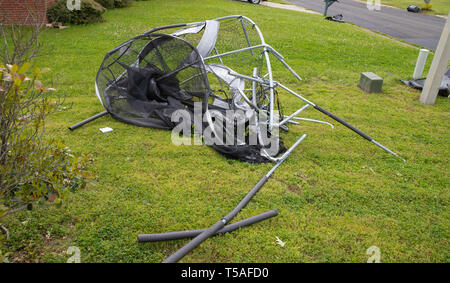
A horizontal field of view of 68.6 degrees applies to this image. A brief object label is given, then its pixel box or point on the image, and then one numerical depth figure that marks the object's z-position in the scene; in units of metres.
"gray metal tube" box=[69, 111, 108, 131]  4.94
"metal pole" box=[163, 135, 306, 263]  2.83
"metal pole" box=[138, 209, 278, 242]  3.02
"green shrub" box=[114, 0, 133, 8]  14.63
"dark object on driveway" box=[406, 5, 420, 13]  22.32
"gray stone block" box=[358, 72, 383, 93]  7.08
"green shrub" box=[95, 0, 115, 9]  13.95
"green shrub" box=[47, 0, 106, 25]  10.95
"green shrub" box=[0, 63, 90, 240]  2.31
